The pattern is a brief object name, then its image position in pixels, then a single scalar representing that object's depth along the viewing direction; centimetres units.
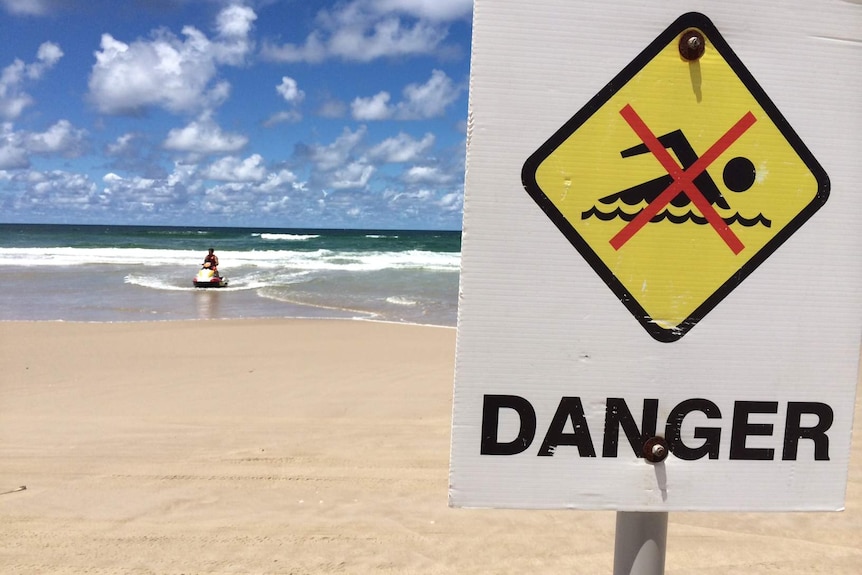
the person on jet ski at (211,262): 1744
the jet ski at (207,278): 1711
